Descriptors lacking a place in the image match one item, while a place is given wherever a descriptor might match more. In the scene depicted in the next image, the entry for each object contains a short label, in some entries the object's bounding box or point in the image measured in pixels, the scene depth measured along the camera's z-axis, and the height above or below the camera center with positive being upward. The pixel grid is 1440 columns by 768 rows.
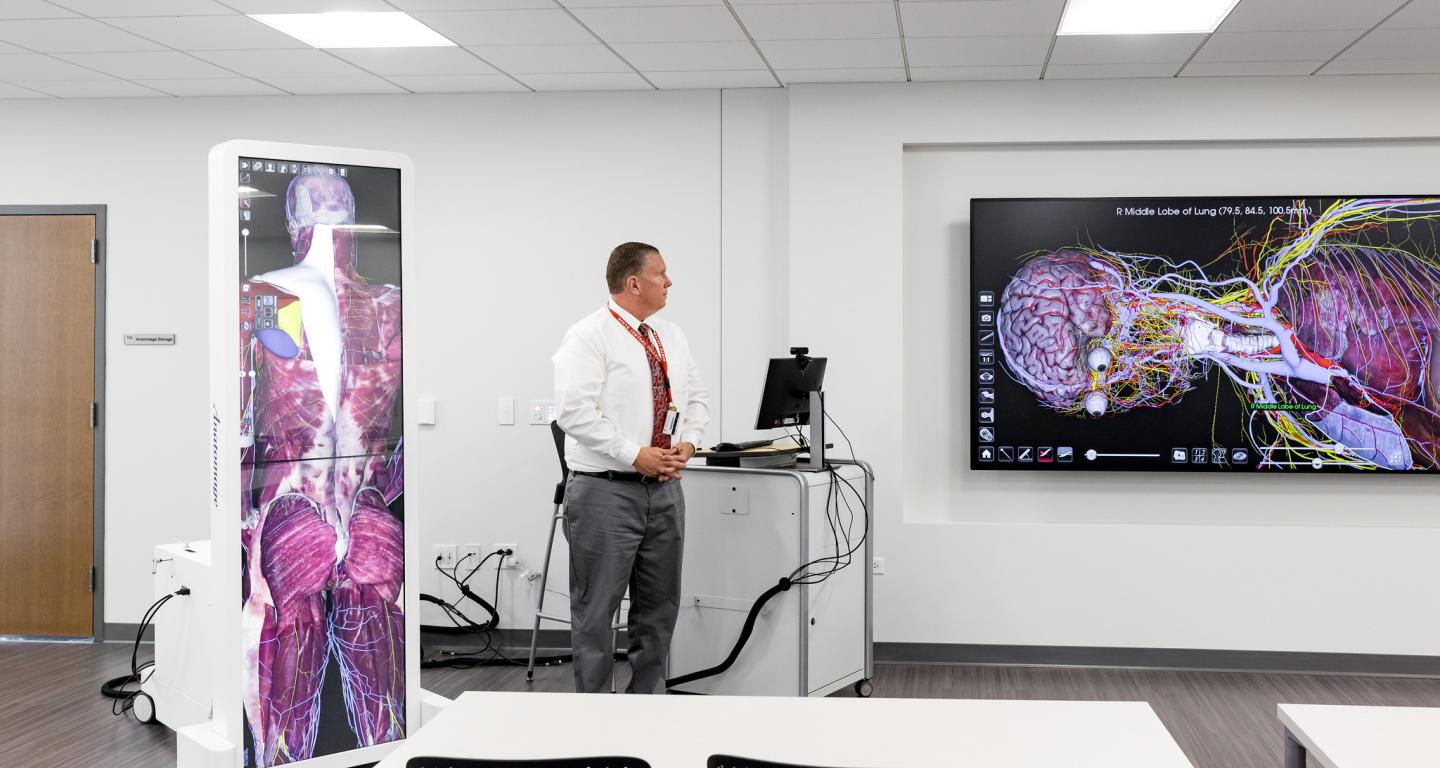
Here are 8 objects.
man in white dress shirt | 3.34 -0.26
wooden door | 5.02 -0.13
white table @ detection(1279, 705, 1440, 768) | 1.63 -0.56
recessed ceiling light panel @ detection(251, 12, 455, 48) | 3.83 +1.30
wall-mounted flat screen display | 4.43 +0.21
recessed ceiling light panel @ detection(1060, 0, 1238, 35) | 3.67 +1.29
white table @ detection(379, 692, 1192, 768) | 1.62 -0.56
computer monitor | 3.72 -0.02
